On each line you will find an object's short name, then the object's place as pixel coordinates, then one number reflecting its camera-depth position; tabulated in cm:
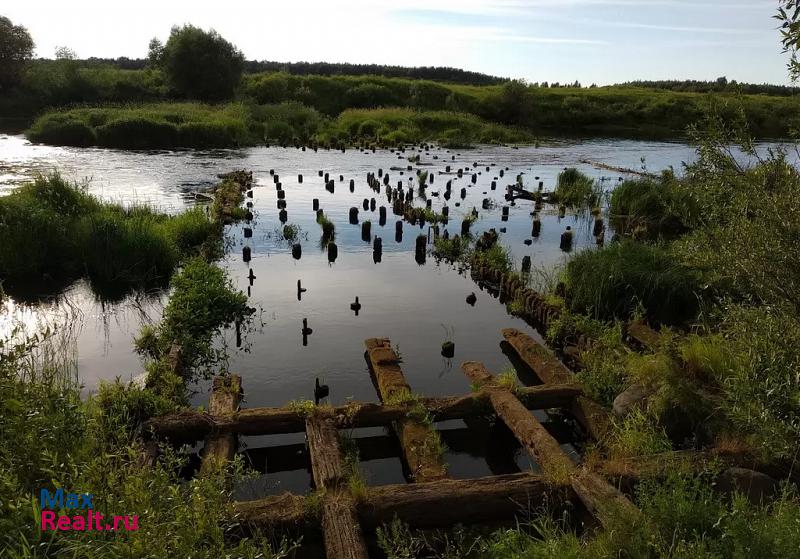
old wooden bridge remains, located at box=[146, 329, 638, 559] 572
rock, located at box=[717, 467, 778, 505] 608
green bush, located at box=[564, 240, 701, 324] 1198
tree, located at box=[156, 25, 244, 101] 6256
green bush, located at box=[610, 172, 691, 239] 1955
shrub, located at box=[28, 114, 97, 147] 4016
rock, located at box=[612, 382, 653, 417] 794
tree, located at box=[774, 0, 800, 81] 454
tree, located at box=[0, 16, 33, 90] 6038
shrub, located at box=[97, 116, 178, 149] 4022
